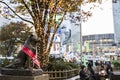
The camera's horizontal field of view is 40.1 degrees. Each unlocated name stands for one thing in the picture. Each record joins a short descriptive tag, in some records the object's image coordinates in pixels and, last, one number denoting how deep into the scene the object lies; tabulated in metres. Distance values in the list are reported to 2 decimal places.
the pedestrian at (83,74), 7.49
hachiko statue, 5.00
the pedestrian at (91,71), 8.61
